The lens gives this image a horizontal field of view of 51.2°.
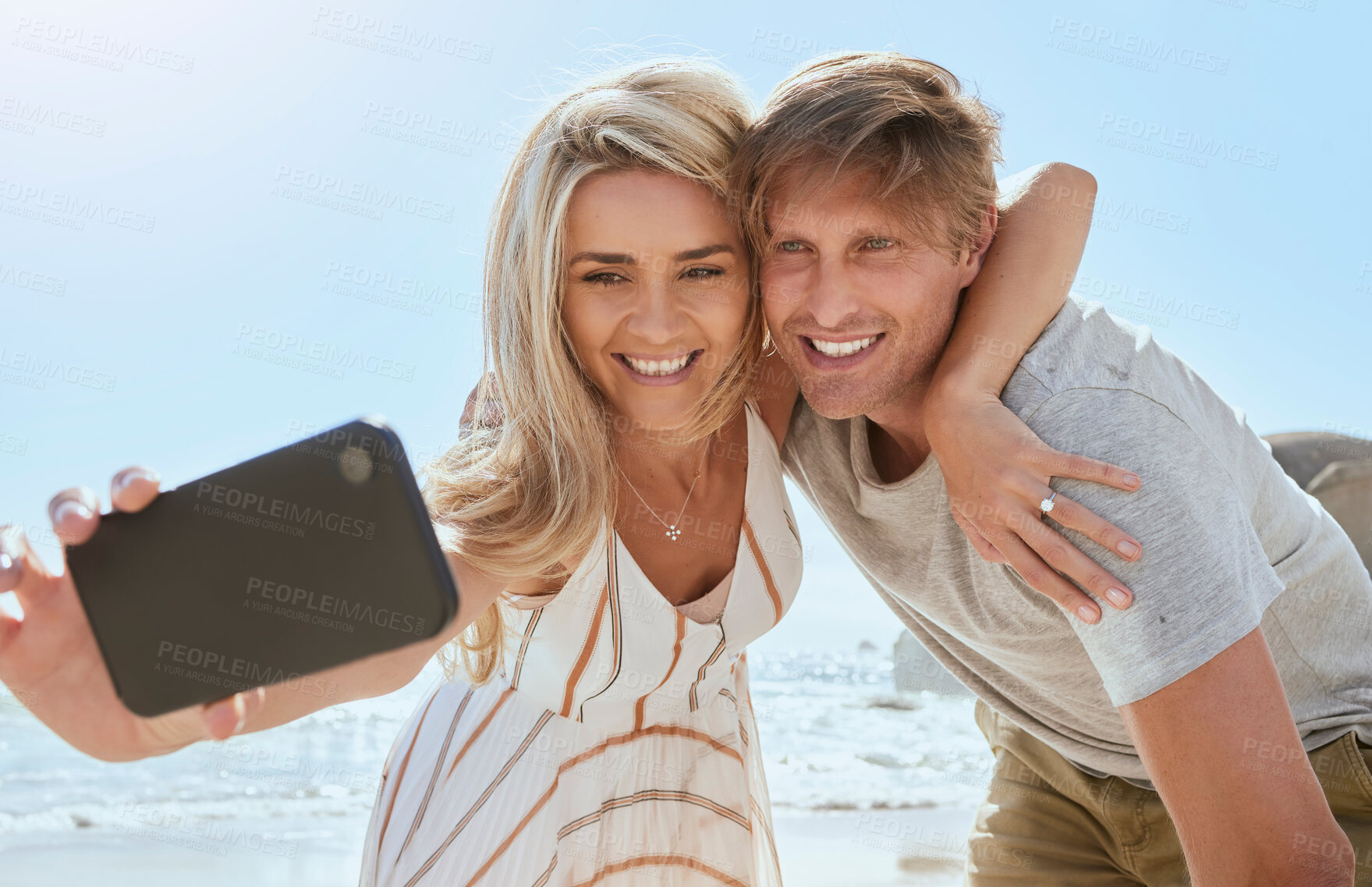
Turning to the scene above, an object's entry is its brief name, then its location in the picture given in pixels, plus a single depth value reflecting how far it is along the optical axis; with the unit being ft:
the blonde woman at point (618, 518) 2.94
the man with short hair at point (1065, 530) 2.47
